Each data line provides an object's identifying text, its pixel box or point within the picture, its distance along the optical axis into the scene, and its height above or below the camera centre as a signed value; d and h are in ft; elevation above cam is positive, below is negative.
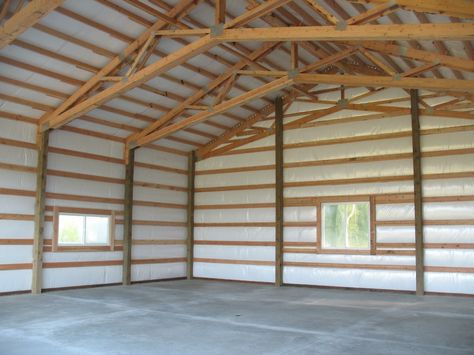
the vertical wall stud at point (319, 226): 41.50 -0.18
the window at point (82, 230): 37.81 -0.64
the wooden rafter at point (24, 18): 22.50 +9.62
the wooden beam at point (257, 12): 25.14 +10.99
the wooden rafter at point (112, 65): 30.45 +10.46
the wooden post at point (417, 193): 36.45 +2.34
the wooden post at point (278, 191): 43.09 +2.85
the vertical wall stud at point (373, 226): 38.91 -0.13
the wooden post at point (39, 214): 35.50 +0.55
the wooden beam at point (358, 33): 22.21 +9.26
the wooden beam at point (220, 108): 36.32 +9.03
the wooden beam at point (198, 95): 36.58 +10.33
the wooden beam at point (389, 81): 27.30 +8.76
